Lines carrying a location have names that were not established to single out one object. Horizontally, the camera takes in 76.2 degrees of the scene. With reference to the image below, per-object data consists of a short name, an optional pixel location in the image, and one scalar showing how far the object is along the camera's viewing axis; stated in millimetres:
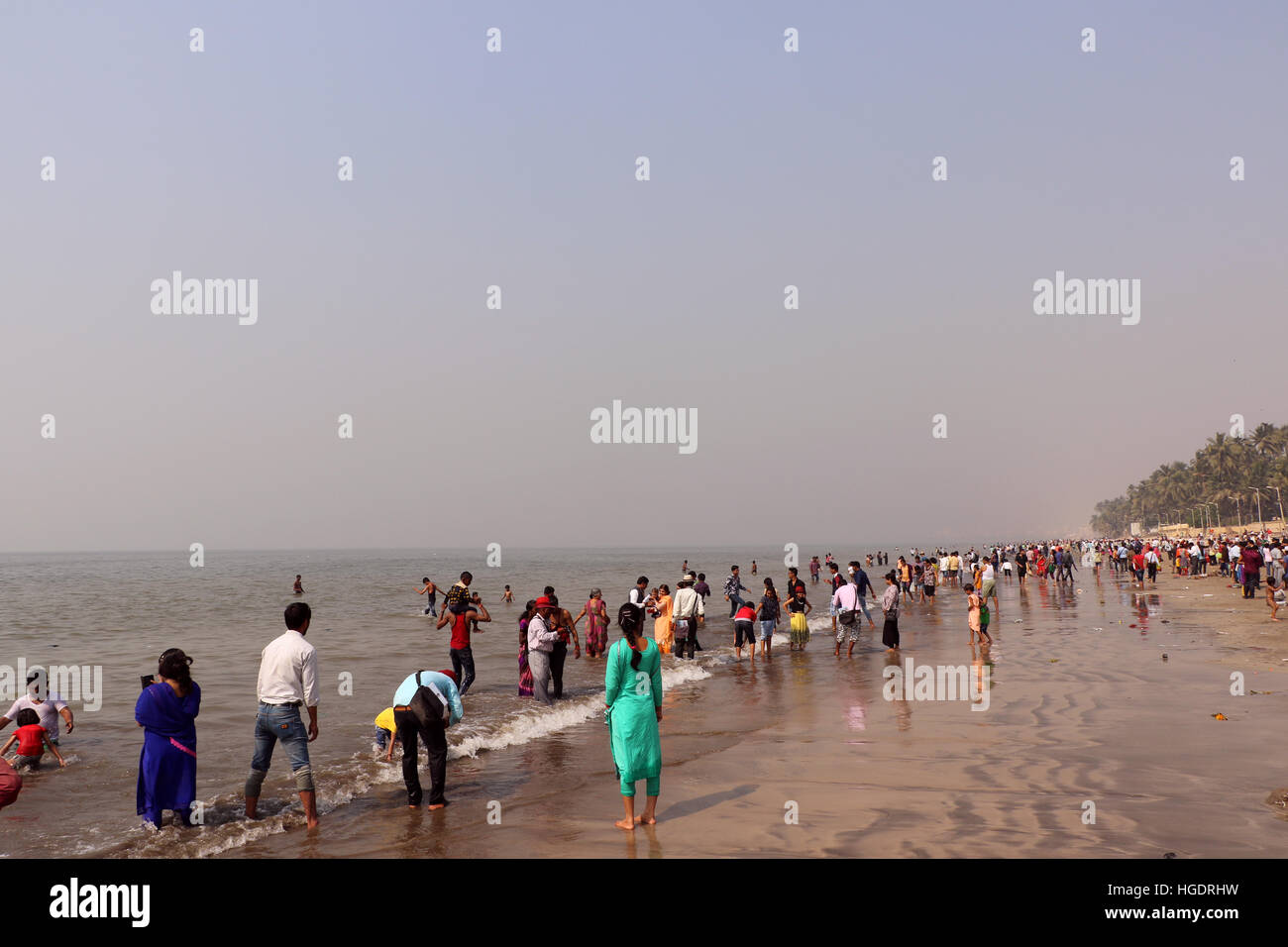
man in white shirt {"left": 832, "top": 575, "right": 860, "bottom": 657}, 20797
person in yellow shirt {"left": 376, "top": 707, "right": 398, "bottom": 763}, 10950
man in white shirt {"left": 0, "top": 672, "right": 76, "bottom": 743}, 11539
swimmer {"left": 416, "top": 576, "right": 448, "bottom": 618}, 31344
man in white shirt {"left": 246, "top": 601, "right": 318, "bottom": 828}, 7922
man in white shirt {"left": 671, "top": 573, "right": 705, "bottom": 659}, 20875
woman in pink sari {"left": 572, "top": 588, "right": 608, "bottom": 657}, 20891
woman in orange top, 21391
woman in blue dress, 7789
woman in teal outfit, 7422
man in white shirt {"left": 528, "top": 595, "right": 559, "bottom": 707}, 14977
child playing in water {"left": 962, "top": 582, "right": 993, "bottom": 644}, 20453
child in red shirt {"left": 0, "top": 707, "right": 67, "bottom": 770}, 10961
